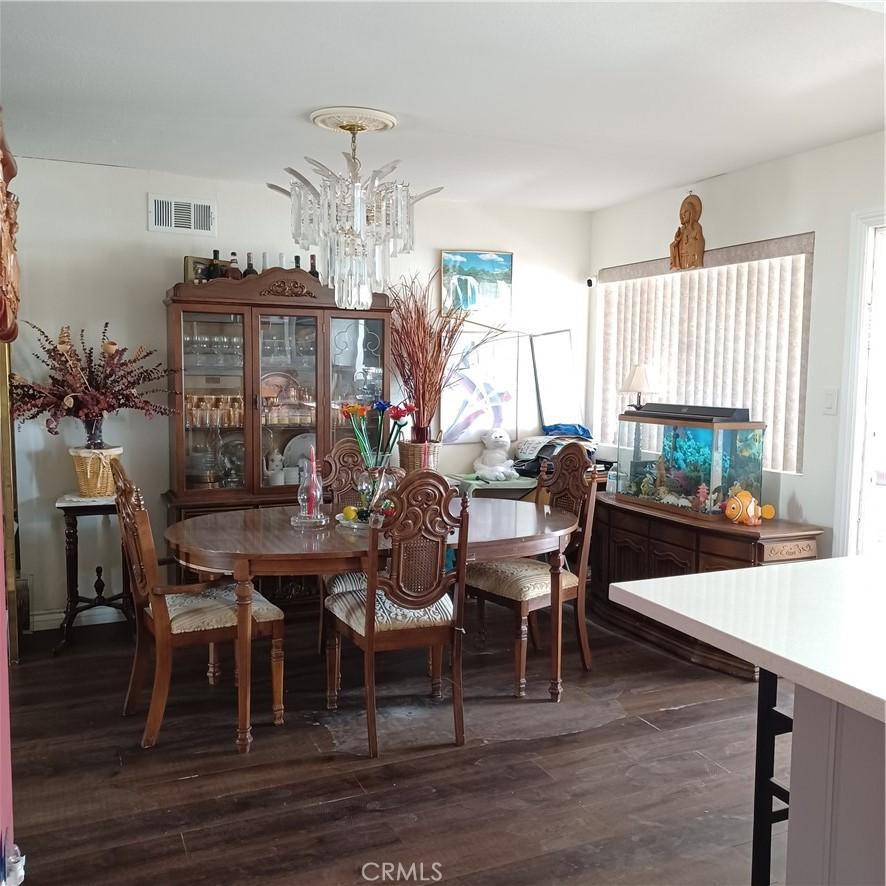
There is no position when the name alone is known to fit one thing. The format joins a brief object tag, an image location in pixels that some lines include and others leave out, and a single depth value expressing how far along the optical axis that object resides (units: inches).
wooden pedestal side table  157.5
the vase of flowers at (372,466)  136.6
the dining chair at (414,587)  114.4
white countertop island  56.5
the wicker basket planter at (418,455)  177.9
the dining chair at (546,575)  138.2
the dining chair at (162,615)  117.3
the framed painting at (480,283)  205.2
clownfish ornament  153.8
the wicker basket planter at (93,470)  159.2
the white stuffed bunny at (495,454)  204.8
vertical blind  161.6
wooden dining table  117.0
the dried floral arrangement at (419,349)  195.9
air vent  174.7
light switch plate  150.9
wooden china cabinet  169.8
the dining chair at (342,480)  148.9
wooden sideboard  147.6
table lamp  186.5
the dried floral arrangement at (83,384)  158.1
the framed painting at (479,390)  207.9
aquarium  159.2
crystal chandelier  132.2
